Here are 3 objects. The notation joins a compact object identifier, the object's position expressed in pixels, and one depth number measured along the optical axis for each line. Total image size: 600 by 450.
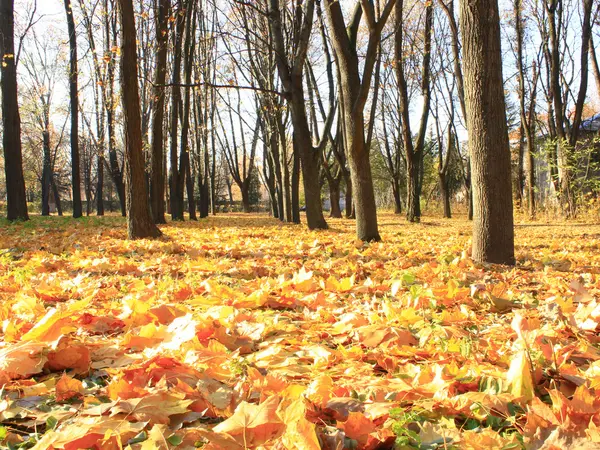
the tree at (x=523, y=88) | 16.78
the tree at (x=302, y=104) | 10.06
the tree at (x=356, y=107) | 7.18
